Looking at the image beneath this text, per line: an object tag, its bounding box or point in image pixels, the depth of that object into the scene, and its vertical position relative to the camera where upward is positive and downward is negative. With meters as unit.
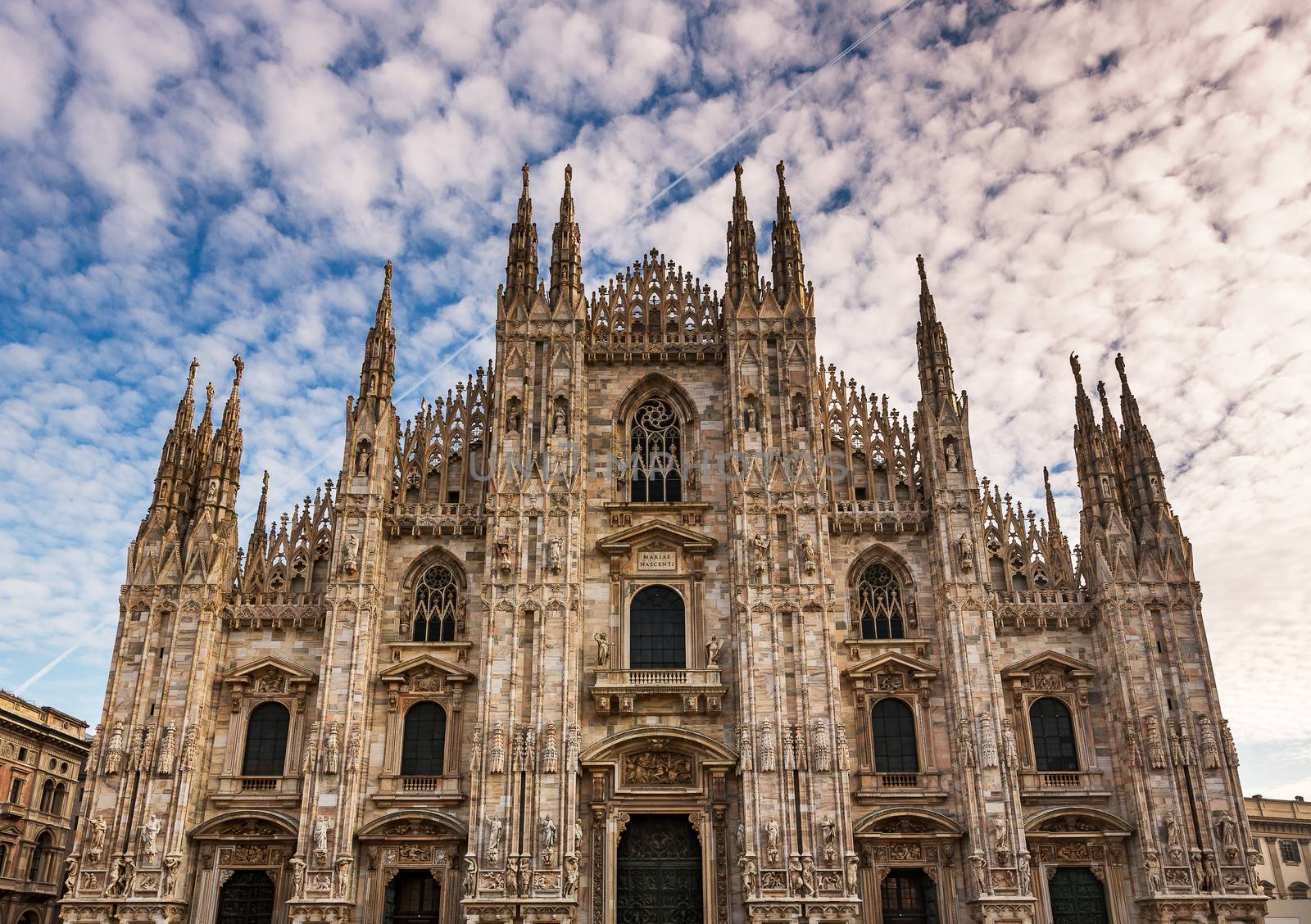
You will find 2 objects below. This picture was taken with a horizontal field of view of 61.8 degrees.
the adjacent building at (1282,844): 62.69 +4.93
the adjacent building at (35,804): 48.75 +6.27
